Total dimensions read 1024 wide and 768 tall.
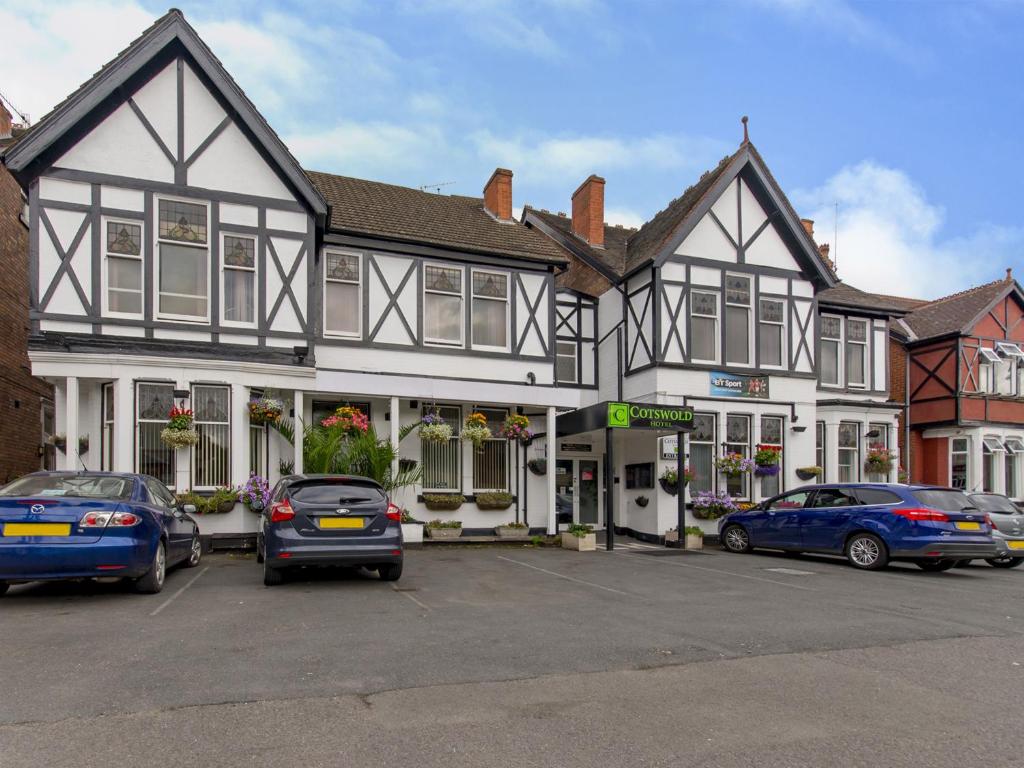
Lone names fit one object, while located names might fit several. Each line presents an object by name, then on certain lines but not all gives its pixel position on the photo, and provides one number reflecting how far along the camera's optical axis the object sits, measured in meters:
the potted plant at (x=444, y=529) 16.17
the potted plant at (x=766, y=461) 18.94
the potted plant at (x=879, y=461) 21.30
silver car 14.69
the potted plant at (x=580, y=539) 16.14
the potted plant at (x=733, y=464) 18.58
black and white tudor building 13.98
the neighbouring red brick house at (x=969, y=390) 24.48
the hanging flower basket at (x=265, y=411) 14.45
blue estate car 12.93
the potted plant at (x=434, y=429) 15.99
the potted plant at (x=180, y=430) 13.57
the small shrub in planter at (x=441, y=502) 16.77
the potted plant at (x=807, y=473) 19.83
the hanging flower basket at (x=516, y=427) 17.08
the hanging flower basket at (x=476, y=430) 16.69
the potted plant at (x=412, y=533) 15.56
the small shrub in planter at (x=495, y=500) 17.27
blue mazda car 8.02
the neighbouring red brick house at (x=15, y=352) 18.12
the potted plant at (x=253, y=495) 14.12
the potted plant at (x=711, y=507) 18.33
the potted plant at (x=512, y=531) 16.92
